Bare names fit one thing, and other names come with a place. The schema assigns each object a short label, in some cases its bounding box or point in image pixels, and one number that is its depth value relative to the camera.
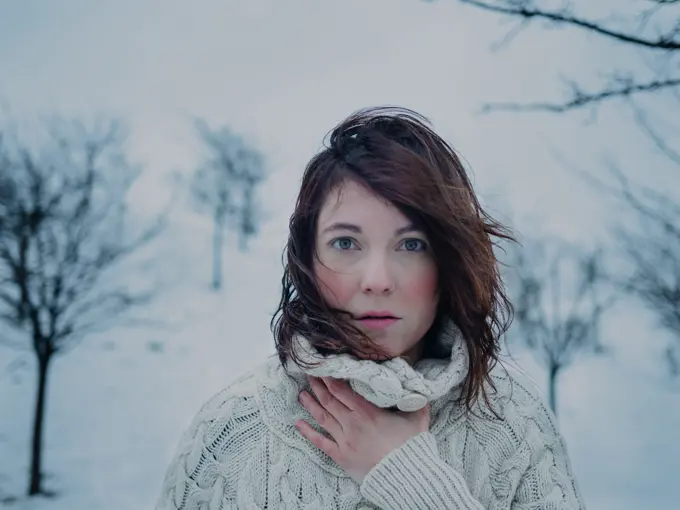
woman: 1.23
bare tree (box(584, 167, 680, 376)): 3.44
